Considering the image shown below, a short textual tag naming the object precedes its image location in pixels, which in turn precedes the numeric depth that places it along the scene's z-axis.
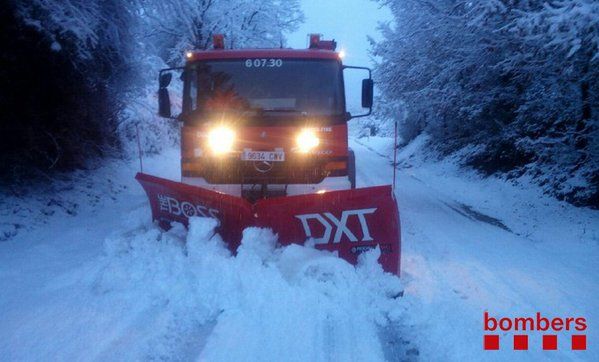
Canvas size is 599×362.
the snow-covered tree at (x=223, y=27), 18.47
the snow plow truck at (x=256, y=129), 5.39
